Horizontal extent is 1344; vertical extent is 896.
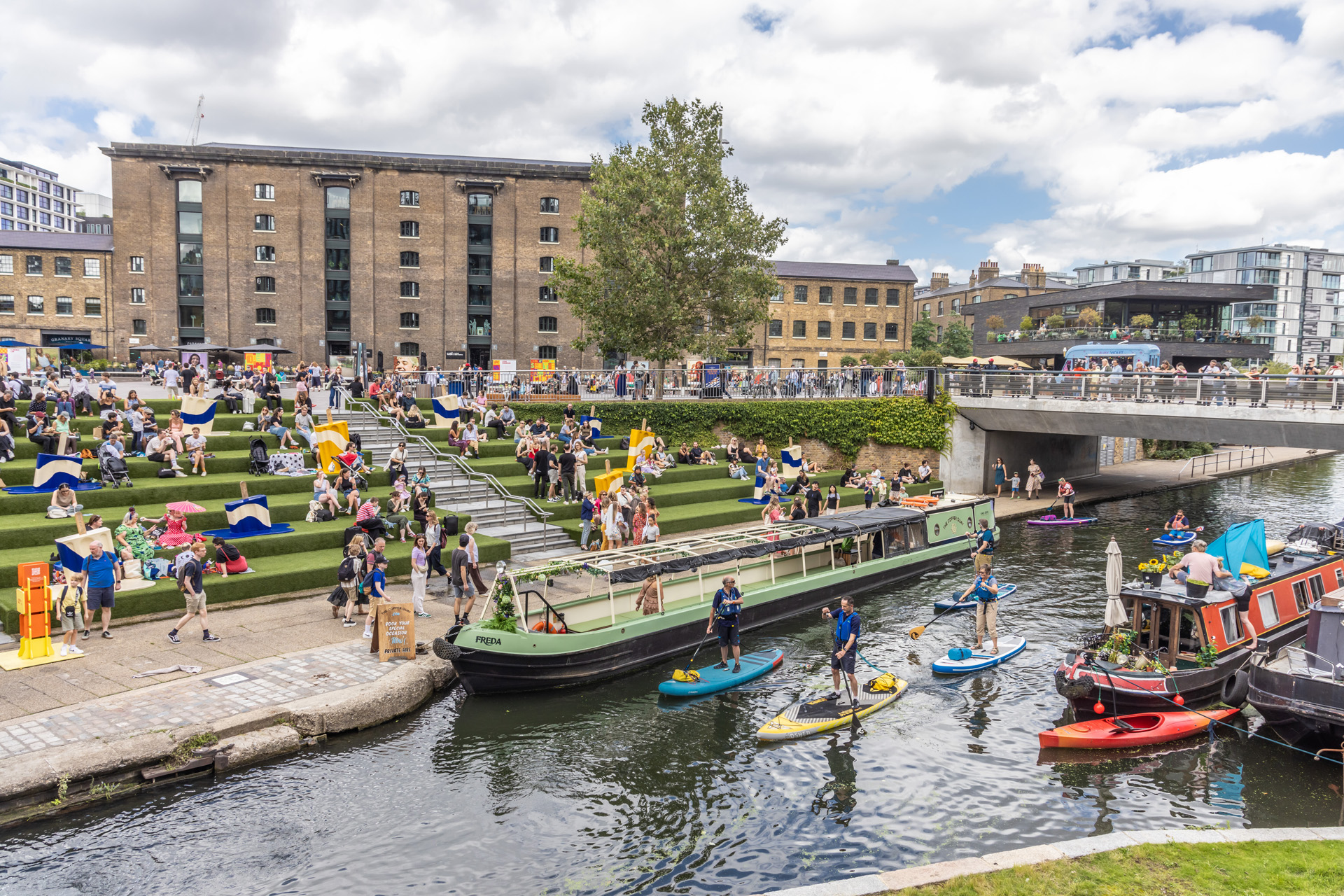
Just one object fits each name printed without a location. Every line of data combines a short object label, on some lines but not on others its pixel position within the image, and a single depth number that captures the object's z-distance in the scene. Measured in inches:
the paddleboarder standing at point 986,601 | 714.8
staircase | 960.3
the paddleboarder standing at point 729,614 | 669.9
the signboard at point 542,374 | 1494.8
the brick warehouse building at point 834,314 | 2778.1
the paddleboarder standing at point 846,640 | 607.5
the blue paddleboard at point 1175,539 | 1064.2
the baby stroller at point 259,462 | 941.8
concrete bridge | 1140.5
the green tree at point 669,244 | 1444.4
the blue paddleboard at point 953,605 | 842.9
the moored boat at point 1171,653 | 594.2
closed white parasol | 633.0
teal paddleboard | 635.5
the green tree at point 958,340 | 2854.3
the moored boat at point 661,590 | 622.5
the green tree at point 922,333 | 2795.3
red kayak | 559.2
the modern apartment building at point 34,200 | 5147.6
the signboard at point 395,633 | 619.5
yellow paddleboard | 571.2
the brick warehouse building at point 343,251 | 2102.6
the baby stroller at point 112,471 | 844.6
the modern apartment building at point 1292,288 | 4781.0
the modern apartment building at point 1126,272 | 4761.3
